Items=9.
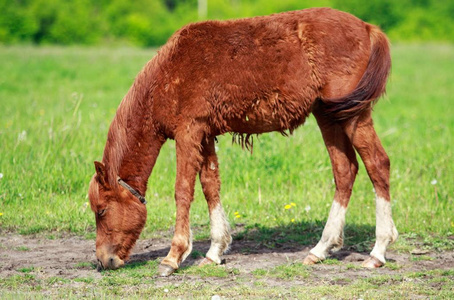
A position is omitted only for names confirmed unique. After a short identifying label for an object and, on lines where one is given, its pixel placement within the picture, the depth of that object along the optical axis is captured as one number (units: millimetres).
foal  10719
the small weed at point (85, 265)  11047
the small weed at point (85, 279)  10040
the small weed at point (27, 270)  10586
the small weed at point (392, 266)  10898
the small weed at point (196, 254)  11978
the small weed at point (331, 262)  11328
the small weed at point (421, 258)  11409
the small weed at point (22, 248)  12061
